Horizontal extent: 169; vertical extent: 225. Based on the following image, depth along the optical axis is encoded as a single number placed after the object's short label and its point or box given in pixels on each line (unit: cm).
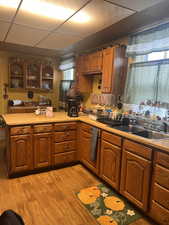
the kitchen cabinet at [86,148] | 274
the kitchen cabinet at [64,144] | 296
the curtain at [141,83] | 253
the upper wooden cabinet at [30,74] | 486
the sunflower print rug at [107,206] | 194
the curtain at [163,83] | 234
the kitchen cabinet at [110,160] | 229
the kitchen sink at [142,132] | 223
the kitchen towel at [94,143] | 264
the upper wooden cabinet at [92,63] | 319
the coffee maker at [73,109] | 324
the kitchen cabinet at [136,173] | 189
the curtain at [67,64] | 470
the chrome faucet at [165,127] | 225
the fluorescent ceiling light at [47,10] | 181
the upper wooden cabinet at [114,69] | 288
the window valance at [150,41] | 230
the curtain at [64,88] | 506
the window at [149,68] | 235
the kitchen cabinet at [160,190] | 168
